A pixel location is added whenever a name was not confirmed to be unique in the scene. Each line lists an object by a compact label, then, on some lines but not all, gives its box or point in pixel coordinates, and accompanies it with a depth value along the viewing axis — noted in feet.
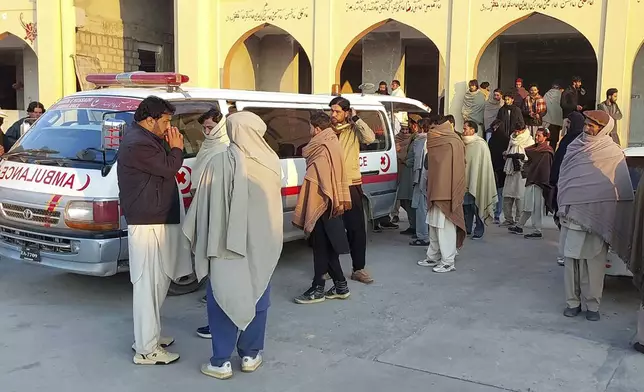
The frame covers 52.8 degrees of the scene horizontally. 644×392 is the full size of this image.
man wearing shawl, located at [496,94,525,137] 38.32
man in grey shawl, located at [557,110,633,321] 18.37
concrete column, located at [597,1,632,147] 40.57
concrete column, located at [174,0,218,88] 52.26
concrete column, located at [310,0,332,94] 48.98
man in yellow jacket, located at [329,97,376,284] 22.24
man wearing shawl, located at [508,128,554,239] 30.12
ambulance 18.62
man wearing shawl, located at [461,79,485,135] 43.62
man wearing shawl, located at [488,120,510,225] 35.63
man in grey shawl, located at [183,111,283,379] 13.99
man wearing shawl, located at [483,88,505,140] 43.17
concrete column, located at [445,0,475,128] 44.65
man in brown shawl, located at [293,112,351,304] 20.01
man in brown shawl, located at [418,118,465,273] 24.12
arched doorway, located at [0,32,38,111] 65.26
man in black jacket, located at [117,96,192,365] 14.69
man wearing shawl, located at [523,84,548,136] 44.52
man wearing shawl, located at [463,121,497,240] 28.66
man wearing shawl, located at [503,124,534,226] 32.50
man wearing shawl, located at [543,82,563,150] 46.01
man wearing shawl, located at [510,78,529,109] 45.91
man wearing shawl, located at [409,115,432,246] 29.22
